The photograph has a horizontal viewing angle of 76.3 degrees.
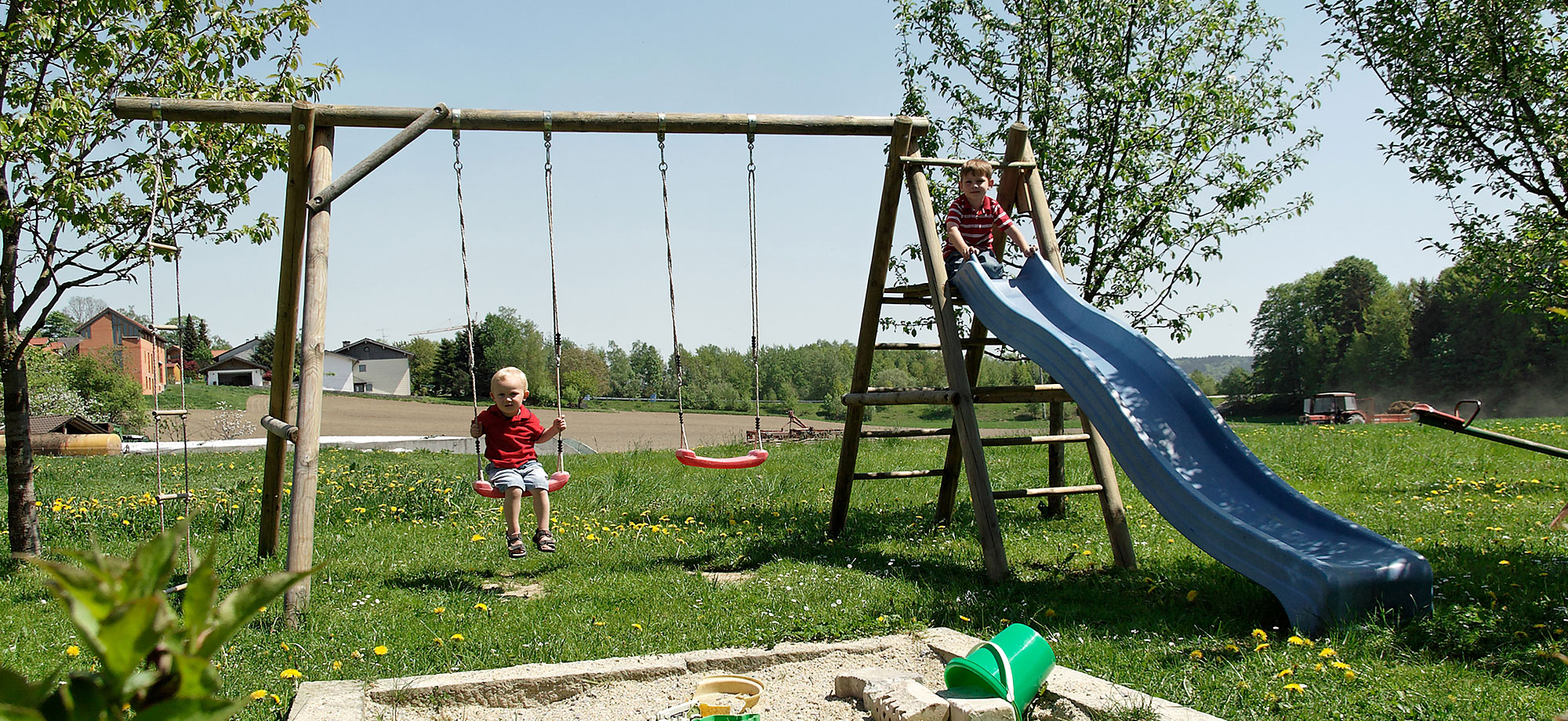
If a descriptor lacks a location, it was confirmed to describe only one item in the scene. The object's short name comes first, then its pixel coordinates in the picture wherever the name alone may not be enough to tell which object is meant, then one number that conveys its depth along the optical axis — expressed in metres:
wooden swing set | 5.63
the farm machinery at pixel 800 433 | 23.89
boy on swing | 6.21
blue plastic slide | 4.50
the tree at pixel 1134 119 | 8.23
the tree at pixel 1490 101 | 8.27
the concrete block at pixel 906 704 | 3.55
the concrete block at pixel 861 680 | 3.94
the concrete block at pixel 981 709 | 3.45
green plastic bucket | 3.63
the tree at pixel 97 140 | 6.27
